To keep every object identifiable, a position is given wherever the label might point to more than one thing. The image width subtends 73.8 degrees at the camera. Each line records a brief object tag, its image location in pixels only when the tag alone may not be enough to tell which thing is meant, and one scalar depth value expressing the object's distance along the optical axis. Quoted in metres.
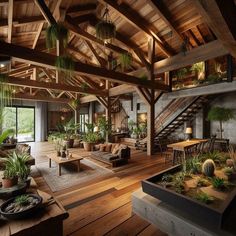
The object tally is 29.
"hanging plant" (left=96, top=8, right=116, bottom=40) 2.98
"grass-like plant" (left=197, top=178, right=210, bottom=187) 2.67
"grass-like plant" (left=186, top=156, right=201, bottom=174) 3.26
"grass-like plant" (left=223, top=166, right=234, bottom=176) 2.93
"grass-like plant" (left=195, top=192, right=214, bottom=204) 2.11
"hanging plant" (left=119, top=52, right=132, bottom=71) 4.74
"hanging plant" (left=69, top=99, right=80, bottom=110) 10.63
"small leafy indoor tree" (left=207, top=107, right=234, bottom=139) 6.16
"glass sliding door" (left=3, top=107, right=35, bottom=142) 10.46
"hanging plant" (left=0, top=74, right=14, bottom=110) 3.06
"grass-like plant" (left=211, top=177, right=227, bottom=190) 2.57
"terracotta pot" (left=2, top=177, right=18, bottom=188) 2.09
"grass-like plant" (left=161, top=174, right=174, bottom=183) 2.82
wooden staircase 7.44
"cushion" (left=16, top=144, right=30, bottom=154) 5.13
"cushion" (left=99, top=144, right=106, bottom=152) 6.19
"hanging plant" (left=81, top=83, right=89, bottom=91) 7.84
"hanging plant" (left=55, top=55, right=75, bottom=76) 3.62
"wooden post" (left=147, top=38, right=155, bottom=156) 6.25
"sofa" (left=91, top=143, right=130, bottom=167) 5.09
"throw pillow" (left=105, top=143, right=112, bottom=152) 6.10
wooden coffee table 4.40
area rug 3.81
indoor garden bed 1.88
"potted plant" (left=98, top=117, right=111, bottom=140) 8.41
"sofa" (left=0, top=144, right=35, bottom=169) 4.32
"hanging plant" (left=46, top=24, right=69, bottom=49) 2.99
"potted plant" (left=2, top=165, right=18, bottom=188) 2.10
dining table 4.69
